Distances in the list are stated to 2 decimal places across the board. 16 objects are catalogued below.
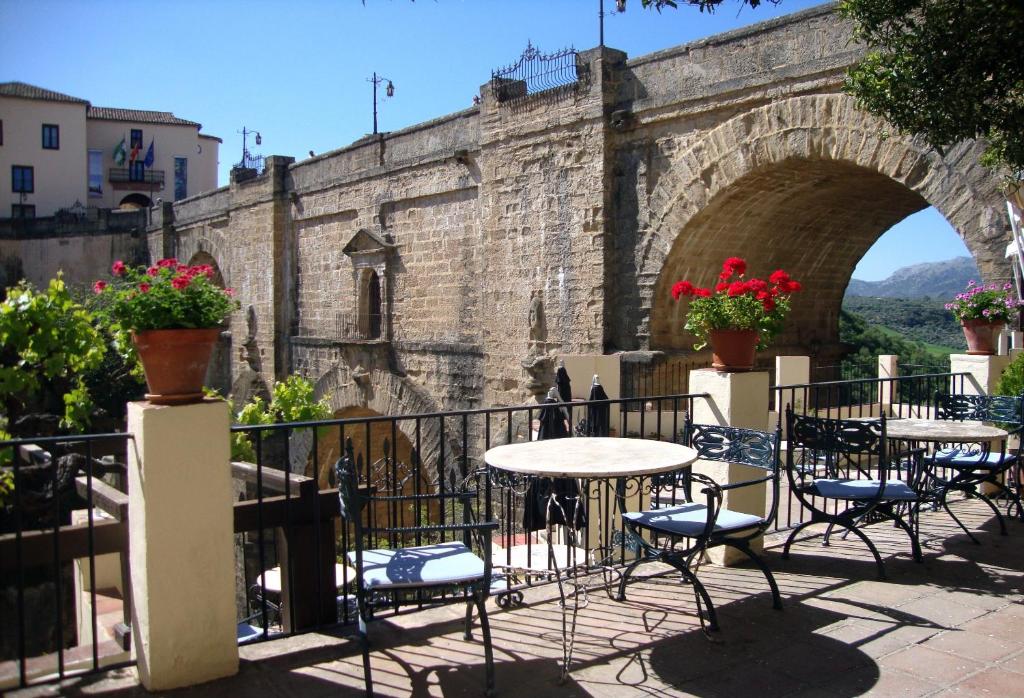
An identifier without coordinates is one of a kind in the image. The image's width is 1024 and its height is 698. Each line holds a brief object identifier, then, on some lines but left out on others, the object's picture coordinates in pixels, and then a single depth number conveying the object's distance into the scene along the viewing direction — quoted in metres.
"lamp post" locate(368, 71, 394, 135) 29.00
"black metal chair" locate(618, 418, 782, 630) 3.96
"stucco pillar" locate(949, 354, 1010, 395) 8.20
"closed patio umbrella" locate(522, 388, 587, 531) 5.28
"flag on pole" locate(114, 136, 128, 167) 44.09
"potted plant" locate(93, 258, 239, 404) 3.45
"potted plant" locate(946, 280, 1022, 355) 8.55
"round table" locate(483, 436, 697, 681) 3.68
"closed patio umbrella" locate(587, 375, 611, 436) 6.02
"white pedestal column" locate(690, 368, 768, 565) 5.01
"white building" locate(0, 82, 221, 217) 40.53
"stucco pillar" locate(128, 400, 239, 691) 3.35
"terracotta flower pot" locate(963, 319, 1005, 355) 8.58
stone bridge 10.06
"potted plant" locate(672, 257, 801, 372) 5.19
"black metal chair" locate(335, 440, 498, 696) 3.31
